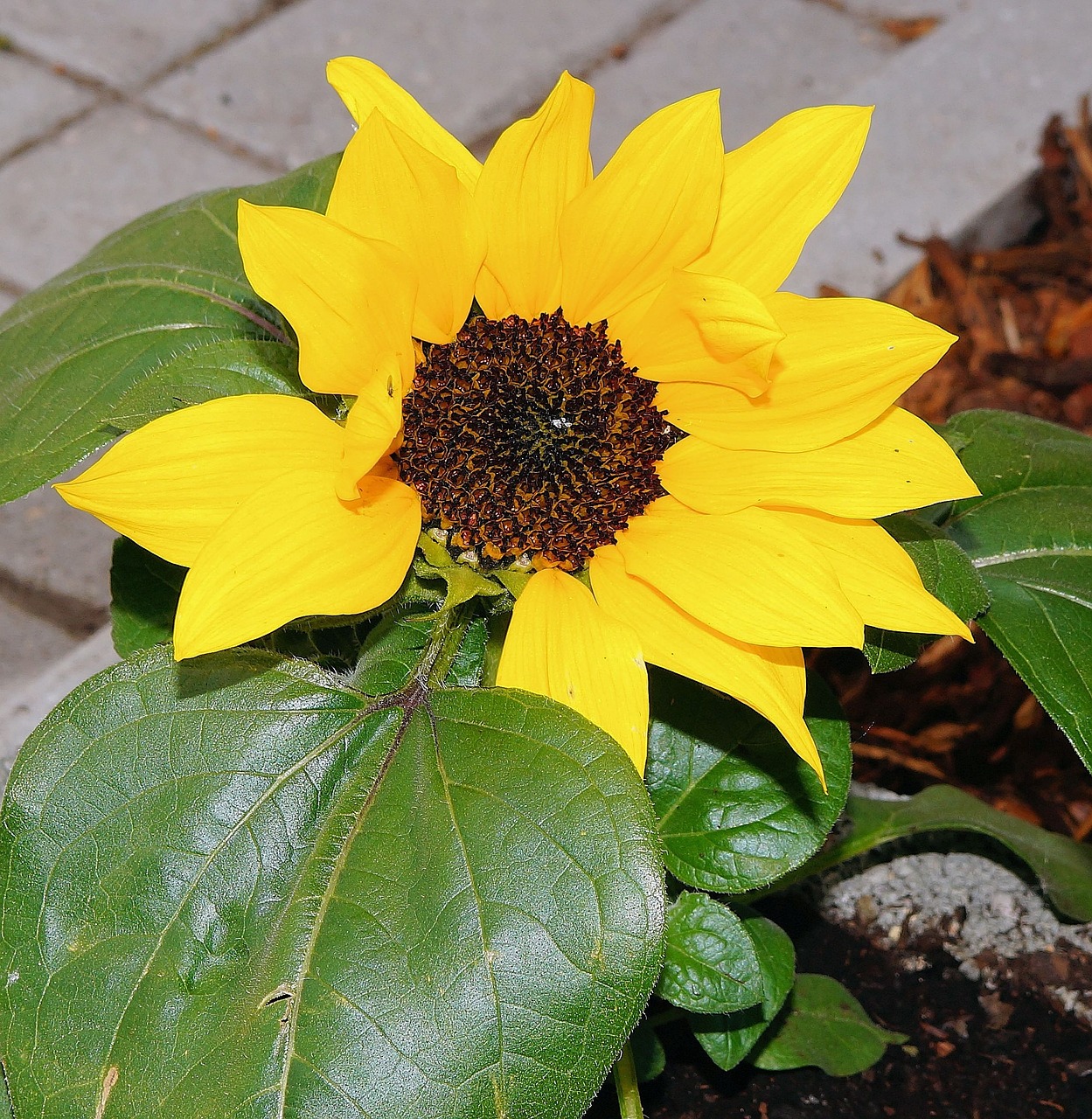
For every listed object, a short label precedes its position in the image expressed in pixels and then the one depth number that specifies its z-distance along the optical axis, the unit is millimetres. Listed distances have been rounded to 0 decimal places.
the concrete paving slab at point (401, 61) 3205
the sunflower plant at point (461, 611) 972
